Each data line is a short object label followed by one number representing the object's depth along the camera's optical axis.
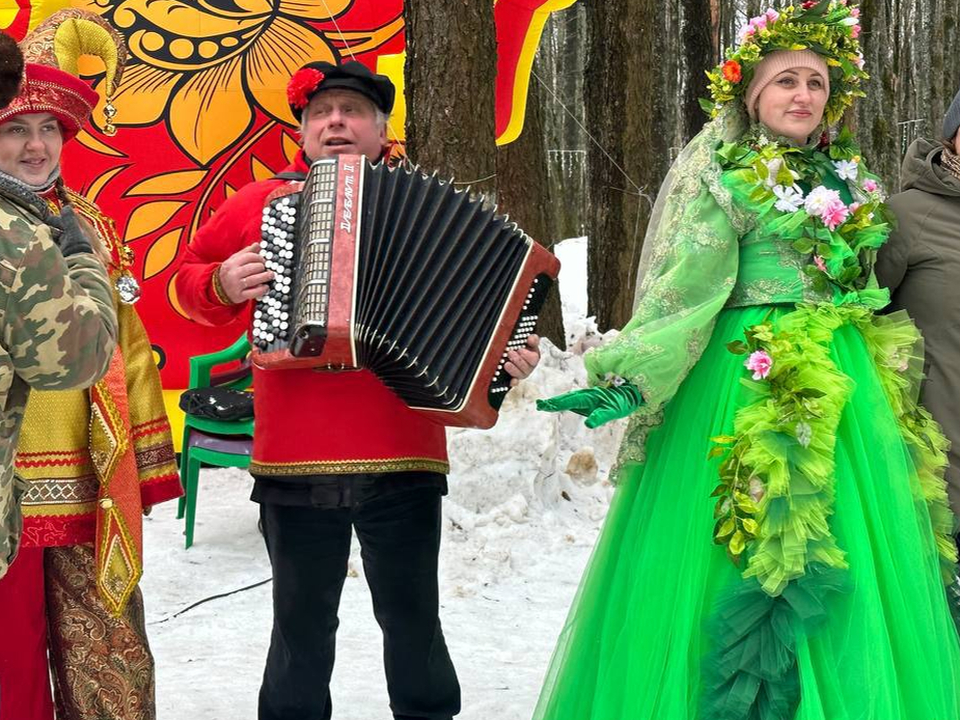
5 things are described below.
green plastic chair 6.16
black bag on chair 6.14
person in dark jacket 3.42
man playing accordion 3.38
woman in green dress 3.03
